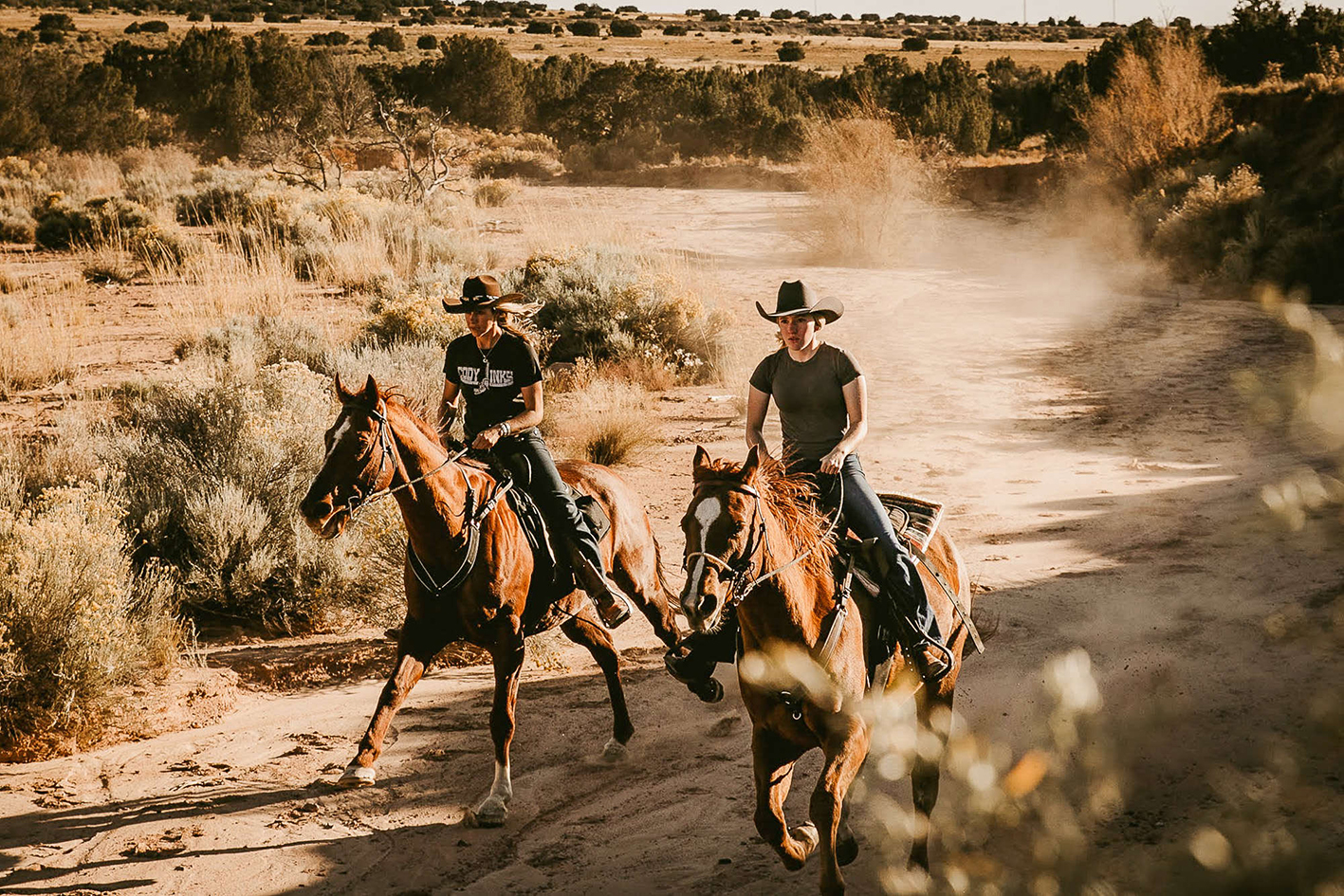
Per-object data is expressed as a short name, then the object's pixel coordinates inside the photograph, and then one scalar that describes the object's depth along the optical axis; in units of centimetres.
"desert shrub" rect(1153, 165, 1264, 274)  2384
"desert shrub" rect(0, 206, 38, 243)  2509
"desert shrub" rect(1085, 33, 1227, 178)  2806
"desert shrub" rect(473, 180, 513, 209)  3375
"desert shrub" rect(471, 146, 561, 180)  4241
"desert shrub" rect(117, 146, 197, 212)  2774
